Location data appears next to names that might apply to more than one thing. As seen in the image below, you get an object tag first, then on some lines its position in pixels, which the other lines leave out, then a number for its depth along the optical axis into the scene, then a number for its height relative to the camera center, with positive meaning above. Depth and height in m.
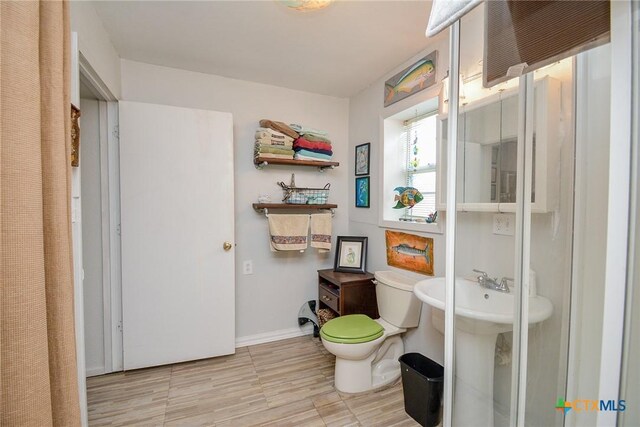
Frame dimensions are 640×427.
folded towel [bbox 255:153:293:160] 2.19 +0.41
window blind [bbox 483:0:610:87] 0.57 +0.43
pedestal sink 0.92 -0.52
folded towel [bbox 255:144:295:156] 2.19 +0.47
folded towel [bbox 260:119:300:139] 2.24 +0.67
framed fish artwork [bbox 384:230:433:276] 1.84 -0.34
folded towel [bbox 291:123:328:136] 2.34 +0.68
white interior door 1.92 -0.22
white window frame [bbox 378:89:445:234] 1.77 +0.47
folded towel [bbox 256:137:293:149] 2.19 +0.53
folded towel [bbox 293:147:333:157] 2.31 +0.49
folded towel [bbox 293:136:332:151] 2.30 +0.54
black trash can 1.43 -1.02
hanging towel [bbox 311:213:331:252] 2.40 -0.25
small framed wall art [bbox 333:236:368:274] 2.40 -0.45
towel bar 2.29 -0.06
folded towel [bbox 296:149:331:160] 2.32 +0.45
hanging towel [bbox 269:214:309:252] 2.27 -0.22
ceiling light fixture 1.34 +1.03
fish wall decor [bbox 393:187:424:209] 1.99 +0.07
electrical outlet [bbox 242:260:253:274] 2.36 -0.55
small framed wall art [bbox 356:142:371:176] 2.44 +0.45
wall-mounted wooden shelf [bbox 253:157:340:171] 2.21 +0.37
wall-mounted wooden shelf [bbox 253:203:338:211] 2.24 -0.01
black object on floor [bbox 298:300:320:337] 2.52 -1.05
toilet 1.69 -0.85
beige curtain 0.59 -0.06
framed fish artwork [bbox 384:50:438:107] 1.80 +0.93
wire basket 2.33 +0.10
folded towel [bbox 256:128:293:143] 2.20 +0.59
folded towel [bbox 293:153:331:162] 2.31 +0.42
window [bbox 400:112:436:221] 1.99 +0.36
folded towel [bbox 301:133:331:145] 2.34 +0.61
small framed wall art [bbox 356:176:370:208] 2.46 +0.13
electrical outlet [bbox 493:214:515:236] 0.85 -0.06
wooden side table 2.12 -0.73
